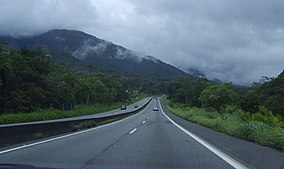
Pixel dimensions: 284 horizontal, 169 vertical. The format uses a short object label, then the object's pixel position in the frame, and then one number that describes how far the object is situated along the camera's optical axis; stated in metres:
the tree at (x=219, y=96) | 73.50
